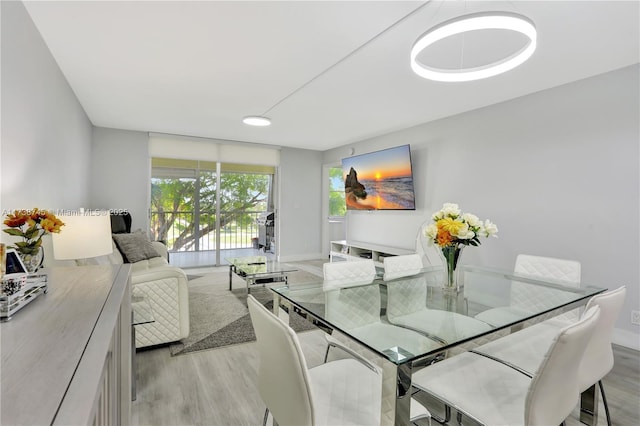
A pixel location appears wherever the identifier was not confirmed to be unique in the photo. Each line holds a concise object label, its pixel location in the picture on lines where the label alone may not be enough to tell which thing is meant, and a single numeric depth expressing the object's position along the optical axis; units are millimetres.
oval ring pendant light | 1471
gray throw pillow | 3441
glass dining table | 1093
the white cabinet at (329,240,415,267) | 4906
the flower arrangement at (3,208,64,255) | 1437
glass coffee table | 3838
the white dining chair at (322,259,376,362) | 2129
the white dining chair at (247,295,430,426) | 977
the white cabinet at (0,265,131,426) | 465
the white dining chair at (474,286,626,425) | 1341
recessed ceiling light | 3971
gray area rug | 2730
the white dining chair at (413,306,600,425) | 1016
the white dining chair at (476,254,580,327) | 1580
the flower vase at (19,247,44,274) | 1446
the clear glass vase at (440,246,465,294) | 1959
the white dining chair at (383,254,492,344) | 1351
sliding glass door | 5703
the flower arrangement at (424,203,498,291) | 1889
